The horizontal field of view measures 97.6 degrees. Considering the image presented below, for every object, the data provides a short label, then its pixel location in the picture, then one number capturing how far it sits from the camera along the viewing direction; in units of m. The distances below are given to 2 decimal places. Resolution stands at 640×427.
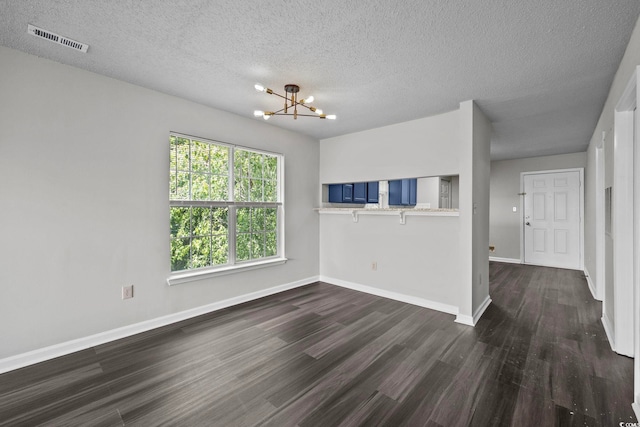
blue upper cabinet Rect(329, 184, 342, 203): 4.92
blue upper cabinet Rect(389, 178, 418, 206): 4.51
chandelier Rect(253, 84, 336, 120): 2.80
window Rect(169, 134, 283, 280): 3.26
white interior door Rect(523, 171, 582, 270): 5.80
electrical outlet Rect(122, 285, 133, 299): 2.79
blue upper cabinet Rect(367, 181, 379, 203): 4.65
